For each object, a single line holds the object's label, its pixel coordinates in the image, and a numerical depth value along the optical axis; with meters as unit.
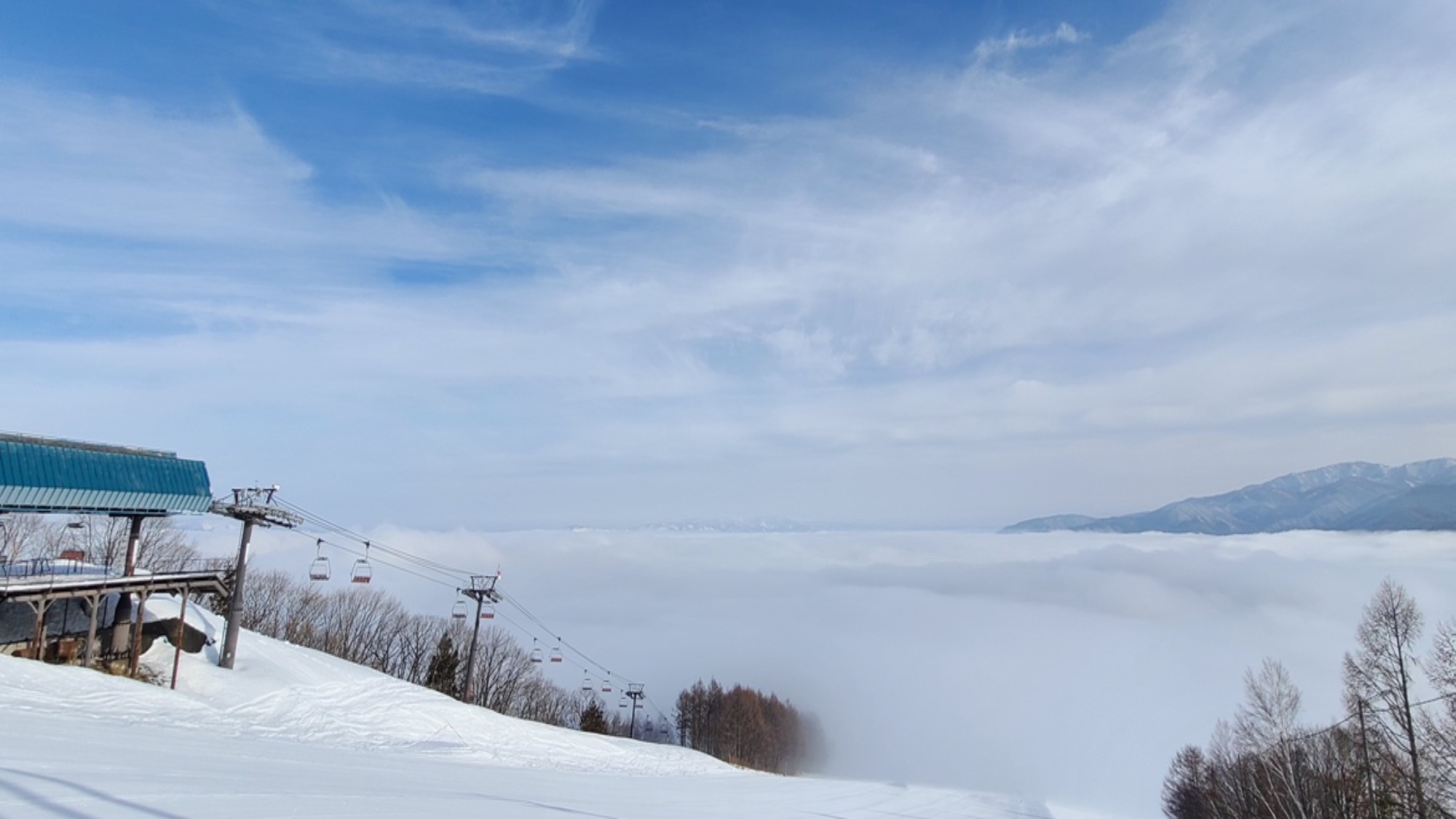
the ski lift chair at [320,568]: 36.00
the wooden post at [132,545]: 28.86
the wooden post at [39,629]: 25.33
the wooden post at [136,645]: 27.75
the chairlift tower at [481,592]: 44.09
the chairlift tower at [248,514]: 31.36
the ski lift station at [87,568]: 25.59
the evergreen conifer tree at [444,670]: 61.47
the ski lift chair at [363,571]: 39.22
